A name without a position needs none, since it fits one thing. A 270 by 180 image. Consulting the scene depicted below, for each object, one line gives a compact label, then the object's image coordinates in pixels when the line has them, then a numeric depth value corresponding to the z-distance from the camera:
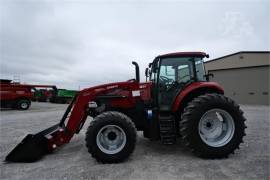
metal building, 17.89
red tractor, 3.93
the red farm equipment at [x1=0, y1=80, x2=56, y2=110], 16.05
